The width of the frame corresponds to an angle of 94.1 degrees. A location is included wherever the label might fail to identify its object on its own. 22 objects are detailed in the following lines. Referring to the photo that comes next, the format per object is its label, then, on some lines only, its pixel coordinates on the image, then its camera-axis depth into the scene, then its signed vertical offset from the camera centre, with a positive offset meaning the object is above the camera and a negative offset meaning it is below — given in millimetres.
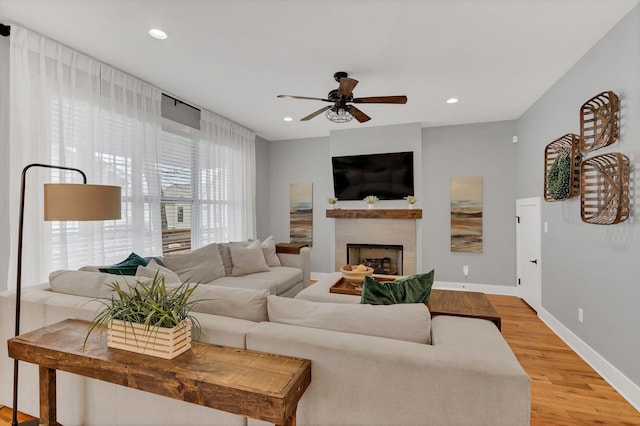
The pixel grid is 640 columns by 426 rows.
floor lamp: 1650 +43
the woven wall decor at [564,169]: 2781 +429
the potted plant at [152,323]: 1300 -502
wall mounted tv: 4812 +624
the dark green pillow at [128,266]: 2348 -440
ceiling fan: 2797 +1110
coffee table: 1584 -547
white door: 3754 -525
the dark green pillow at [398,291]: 1618 -433
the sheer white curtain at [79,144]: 2326 +628
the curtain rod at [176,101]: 3665 +1434
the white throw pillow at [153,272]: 2133 -443
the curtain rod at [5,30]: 2225 +1373
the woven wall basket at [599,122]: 2250 +741
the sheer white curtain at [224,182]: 4203 +478
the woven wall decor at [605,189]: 2146 +188
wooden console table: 1058 -635
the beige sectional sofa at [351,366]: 1090 -600
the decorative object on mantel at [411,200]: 4676 +201
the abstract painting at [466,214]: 4766 -19
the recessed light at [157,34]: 2320 +1422
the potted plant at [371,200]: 4906 +211
